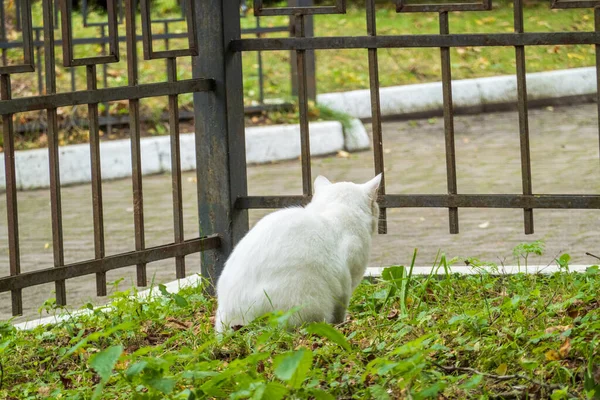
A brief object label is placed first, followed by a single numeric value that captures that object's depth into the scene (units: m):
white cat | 7.20
